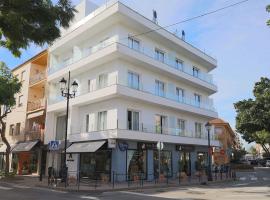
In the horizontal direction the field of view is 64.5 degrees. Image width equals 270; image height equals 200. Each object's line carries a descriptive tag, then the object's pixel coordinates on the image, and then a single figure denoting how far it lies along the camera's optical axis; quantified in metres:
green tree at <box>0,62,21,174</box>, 18.84
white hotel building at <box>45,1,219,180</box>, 16.76
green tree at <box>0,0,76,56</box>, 5.29
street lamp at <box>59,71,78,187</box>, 13.79
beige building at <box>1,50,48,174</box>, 21.92
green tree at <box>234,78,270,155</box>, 31.42
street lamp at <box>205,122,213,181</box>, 17.75
